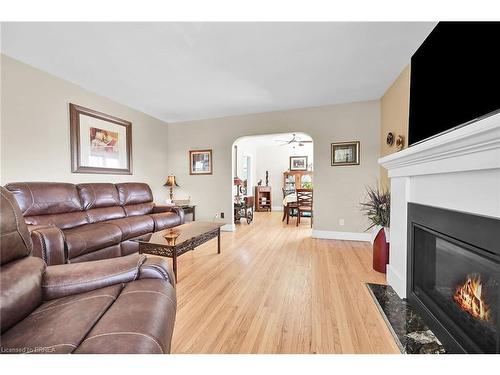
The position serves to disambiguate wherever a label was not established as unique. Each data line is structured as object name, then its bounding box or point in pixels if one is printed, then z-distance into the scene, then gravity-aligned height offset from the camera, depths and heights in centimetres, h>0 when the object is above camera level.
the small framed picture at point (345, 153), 373 +54
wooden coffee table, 209 -59
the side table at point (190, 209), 448 -54
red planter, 238 -76
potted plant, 239 -55
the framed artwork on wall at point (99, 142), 306 +66
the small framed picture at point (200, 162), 468 +48
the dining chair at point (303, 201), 502 -40
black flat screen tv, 107 +65
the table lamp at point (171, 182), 464 +4
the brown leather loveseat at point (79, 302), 75 -53
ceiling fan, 618 +134
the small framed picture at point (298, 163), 754 +73
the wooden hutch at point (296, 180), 735 +13
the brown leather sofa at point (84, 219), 193 -44
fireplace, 107 -58
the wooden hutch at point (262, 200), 754 -56
